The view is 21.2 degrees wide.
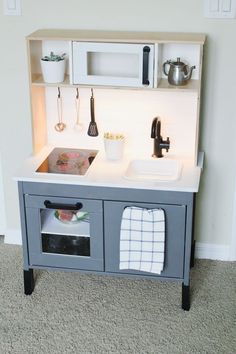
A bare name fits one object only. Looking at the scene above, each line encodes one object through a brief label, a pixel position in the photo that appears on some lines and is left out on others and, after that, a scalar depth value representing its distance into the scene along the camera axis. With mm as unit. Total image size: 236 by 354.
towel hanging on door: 2775
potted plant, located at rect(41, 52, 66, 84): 2898
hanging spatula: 3072
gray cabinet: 2779
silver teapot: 2826
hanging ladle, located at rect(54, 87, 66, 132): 3166
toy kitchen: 2785
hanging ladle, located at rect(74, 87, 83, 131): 3129
